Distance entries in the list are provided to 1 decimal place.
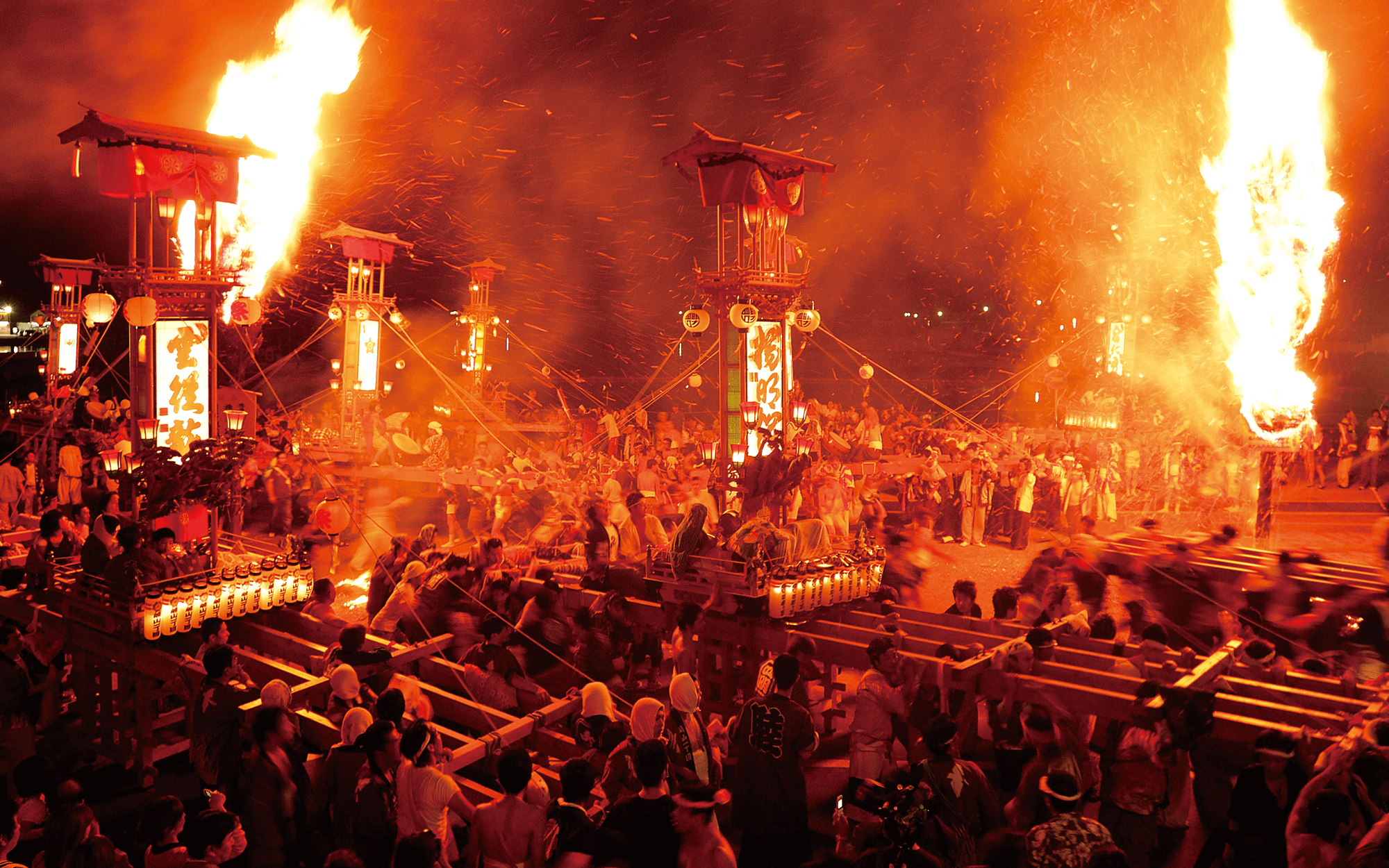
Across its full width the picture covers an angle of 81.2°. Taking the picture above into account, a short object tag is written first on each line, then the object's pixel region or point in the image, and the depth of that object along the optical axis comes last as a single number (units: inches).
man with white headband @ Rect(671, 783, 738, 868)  128.0
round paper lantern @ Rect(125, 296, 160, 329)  373.4
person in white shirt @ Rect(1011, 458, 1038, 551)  525.0
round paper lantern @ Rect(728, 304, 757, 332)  406.0
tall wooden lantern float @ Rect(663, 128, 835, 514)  408.8
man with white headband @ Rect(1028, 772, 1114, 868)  122.0
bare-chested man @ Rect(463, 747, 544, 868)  134.9
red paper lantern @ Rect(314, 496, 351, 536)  413.1
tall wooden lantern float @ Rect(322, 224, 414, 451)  694.5
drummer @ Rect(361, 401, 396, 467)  668.7
